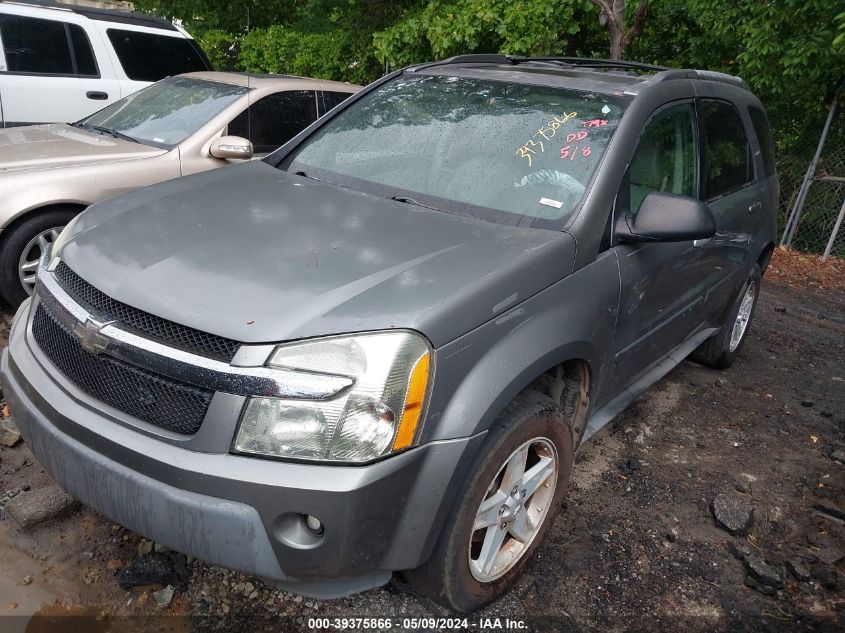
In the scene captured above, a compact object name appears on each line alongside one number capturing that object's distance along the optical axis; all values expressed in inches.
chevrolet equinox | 74.9
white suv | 251.3
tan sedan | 162.4
